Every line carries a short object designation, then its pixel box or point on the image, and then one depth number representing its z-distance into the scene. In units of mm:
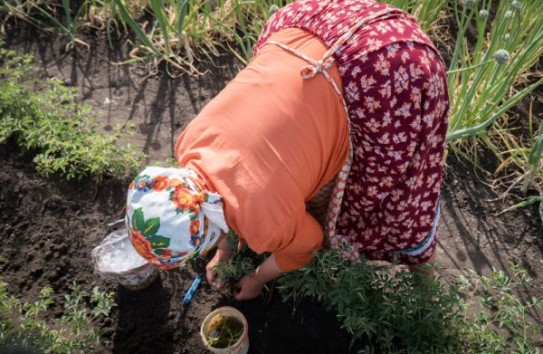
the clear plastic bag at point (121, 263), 1753
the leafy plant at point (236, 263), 1725
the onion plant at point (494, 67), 1859
